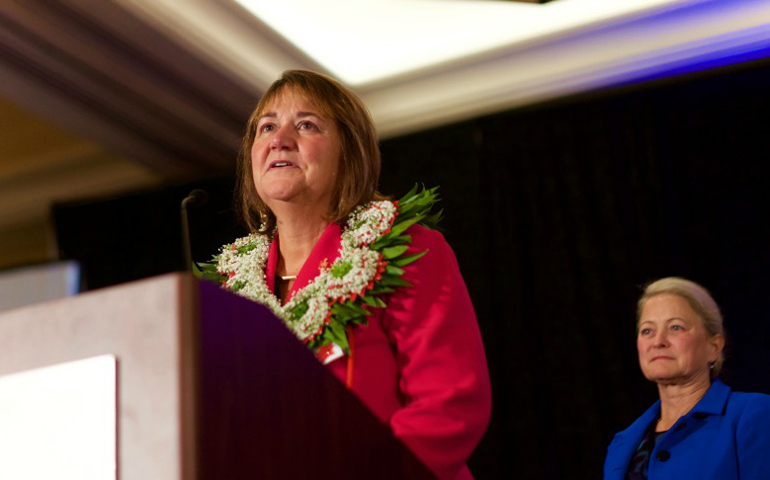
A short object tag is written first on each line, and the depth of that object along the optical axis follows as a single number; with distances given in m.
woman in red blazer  2.59
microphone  2.90
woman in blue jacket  3.86
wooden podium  2.04
